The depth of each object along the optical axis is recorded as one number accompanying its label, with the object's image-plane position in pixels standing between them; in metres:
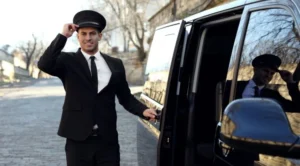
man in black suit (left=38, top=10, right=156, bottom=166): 3.32
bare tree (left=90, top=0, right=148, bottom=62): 39.91
